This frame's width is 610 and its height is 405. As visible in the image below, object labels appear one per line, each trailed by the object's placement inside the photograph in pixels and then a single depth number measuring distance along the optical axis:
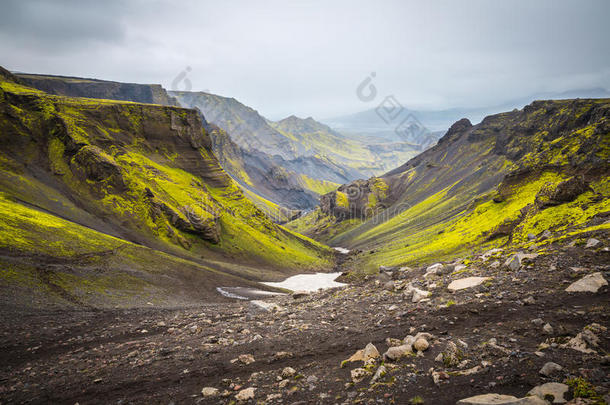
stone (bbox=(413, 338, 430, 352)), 12.31
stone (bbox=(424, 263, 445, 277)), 25.78
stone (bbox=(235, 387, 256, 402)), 11.67
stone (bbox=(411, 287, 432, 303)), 19.98
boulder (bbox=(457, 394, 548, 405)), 7.32
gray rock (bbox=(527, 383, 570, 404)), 7.49
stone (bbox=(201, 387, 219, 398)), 12.54
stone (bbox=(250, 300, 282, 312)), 28.61
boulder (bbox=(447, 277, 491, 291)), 19.48
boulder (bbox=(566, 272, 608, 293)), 13.74
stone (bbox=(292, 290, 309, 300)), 35.42
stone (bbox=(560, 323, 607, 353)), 9.63
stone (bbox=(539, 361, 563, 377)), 8.74
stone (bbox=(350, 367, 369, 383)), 11.63
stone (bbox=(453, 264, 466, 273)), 24.35
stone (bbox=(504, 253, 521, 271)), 19.54
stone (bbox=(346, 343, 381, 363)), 12.95
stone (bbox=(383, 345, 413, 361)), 12.26
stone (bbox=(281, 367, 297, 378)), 13.20
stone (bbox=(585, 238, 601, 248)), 18.08
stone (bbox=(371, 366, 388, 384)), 11.11
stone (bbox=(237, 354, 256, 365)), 15.30
